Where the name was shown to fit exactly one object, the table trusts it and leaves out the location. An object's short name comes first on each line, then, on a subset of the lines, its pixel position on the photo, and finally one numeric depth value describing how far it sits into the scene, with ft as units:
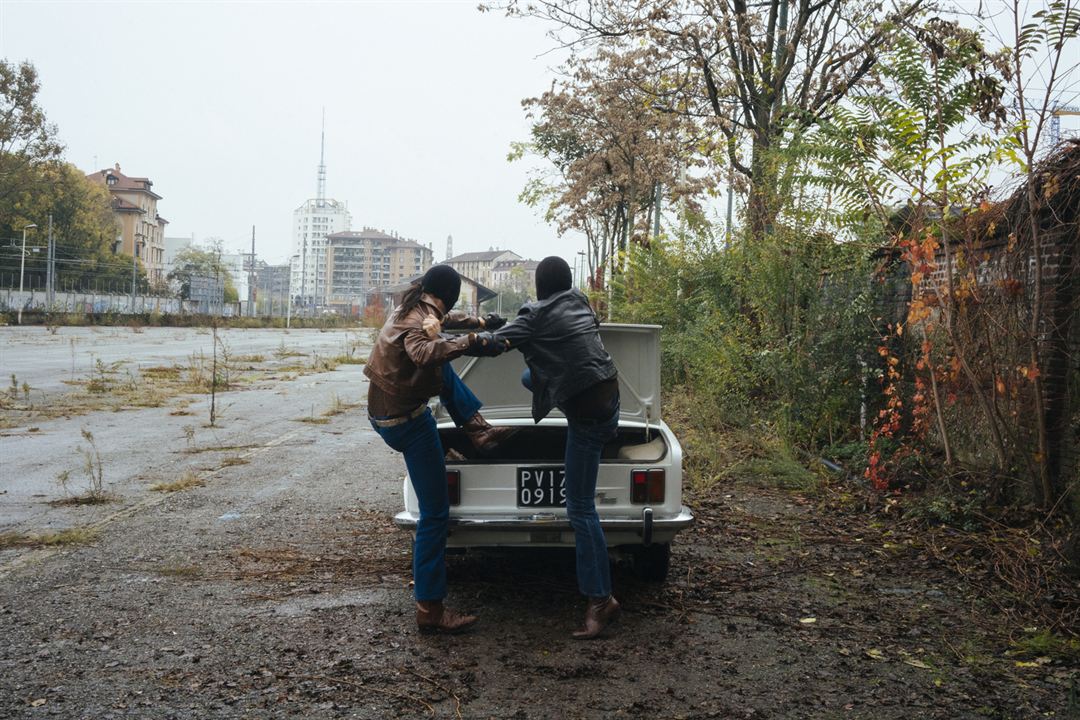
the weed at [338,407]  53.73
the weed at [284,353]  109.85
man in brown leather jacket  15.78
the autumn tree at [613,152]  67.36
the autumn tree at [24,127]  159.74
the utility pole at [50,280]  219.69
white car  17.43
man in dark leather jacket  16.07
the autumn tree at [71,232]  250.78
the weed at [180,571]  19.77
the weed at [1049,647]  15.29
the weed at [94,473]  27.98
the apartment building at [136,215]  367.45
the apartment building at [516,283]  534.65
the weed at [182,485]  29.56
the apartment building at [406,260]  633.20
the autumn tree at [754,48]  53.01
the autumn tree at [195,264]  353.92
